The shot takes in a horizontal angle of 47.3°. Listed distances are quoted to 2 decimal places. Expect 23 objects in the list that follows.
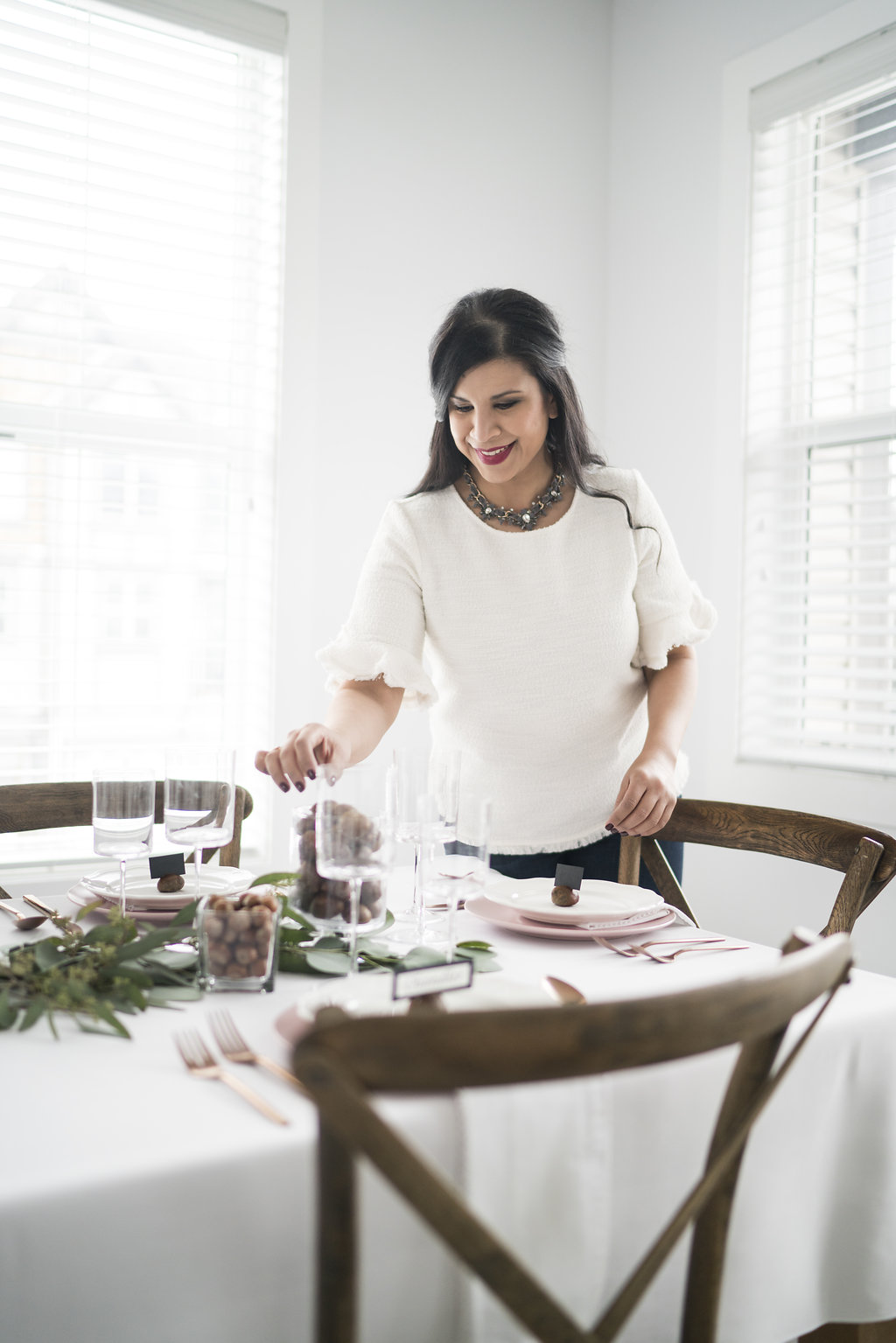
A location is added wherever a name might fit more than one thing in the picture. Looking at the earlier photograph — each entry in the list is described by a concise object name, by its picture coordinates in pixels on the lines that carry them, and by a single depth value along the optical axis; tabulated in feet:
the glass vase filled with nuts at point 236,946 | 3.08
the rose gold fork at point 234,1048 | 2.52
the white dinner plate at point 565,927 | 3.81
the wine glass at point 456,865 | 3.35
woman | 5.32
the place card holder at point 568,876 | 4.05
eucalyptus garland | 2.85
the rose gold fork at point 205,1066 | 2.30
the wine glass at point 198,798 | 3.58
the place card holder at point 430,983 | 2.58
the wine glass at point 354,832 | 3.14
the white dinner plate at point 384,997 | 2.70
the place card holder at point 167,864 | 4.02
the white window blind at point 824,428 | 7.82
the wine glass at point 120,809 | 3.57
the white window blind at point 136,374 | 7.60
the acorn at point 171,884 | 4.06
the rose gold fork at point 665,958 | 3.55
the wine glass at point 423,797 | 3.39
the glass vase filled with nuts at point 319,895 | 3.43
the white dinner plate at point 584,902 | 3.91
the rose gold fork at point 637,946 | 3.65
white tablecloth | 2.01
